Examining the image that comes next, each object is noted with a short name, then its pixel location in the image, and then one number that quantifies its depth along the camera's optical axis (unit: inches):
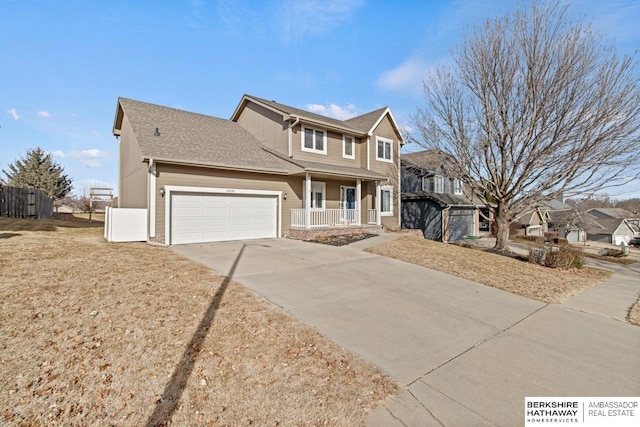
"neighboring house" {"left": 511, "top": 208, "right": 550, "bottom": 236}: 1251.2
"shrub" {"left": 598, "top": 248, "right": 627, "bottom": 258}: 787.6
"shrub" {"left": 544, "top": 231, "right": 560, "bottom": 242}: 1163.3
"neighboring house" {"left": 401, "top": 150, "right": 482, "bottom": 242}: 832.9
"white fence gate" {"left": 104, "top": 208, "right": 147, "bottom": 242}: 422.9
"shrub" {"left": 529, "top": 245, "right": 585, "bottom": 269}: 415.8
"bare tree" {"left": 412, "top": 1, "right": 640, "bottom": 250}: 446.0
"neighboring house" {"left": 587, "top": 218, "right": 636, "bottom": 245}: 1893.5
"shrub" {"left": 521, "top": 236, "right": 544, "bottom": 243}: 958.5
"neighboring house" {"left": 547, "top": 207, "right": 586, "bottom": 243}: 1433.3
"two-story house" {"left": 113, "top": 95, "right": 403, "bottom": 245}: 446.9
